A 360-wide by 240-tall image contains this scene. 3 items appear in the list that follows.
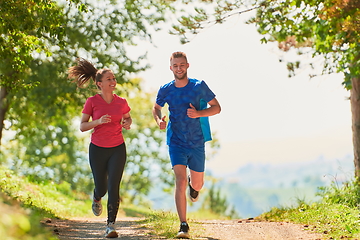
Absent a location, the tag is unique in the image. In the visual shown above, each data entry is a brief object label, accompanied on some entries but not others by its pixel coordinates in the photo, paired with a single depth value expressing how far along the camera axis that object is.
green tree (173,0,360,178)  19.24
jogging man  13.11
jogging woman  13.18
